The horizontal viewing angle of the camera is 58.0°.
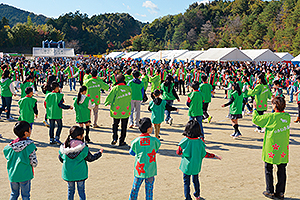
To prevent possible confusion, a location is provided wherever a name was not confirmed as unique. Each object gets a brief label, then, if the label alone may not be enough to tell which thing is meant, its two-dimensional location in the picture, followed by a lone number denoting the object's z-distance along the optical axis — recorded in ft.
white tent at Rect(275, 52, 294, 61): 106.93
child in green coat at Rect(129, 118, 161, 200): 11.92
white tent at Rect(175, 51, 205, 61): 100.37
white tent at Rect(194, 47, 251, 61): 86.12
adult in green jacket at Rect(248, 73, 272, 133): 25.50
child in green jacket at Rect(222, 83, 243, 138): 24.16
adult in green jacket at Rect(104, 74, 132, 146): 21.45
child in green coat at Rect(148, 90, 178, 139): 22.20
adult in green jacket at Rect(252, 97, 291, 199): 13.64
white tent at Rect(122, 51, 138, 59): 153.28
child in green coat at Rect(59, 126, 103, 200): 11.16
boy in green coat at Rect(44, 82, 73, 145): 21.33
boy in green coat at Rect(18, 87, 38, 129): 21.24
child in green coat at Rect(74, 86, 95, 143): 20.99
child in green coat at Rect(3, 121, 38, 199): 11.20
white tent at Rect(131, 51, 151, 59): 139.97
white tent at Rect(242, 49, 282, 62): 93.33
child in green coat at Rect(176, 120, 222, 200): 12.54
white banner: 175.31
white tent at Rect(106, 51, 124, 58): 169.04
